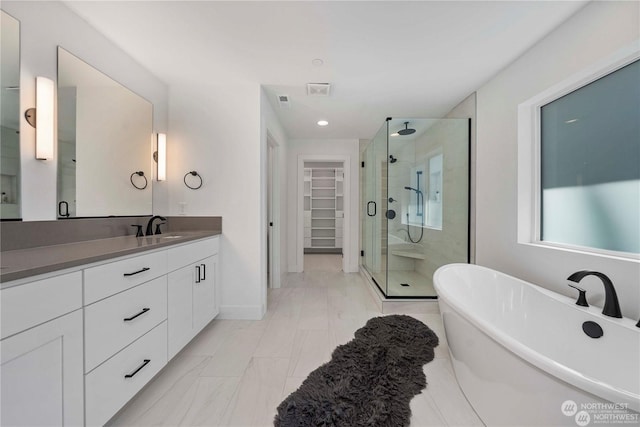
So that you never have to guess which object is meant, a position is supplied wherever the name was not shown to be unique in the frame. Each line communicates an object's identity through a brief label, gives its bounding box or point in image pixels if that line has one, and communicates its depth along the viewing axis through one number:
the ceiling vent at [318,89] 2.35
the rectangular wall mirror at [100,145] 1.50
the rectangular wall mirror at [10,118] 1.18
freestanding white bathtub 0.80
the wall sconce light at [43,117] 1.31
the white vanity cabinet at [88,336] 0.79
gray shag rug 1.25
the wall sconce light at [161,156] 2.29
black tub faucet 1.24
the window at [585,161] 1.36
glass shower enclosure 2.74
